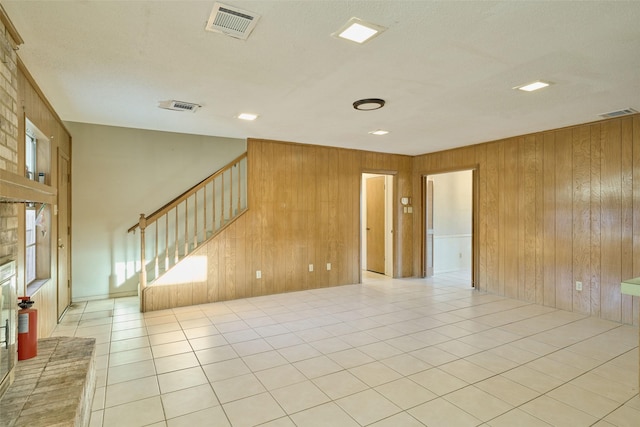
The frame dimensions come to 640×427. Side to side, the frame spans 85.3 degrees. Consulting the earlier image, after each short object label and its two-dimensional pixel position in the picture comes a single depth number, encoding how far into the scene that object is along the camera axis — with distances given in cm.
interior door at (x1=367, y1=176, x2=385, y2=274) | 740
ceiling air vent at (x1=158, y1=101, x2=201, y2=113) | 366
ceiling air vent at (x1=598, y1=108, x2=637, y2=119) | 379
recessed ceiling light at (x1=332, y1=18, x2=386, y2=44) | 209
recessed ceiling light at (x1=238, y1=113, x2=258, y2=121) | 409
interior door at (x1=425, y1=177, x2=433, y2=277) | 700
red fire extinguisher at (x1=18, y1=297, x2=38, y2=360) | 229
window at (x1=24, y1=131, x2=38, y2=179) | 343
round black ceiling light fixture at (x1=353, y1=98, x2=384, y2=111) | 352
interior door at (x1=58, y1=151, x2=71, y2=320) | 423
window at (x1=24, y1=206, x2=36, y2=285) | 344
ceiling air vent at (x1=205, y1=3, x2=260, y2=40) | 196
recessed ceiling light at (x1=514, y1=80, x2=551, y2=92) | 303
